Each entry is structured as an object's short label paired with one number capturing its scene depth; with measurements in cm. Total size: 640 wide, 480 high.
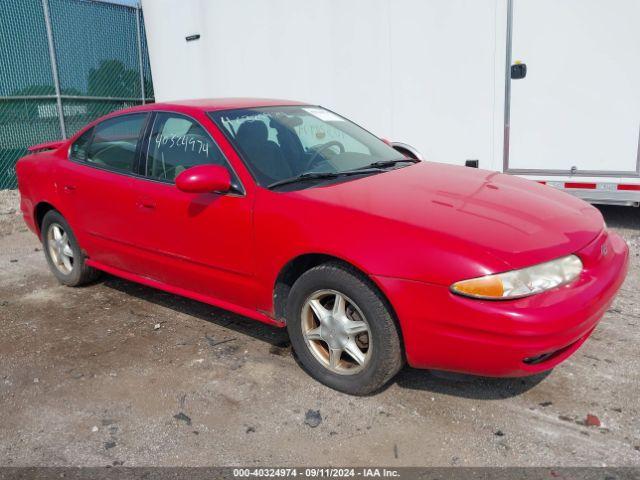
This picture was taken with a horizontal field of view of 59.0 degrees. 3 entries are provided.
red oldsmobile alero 255
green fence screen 966
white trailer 543
